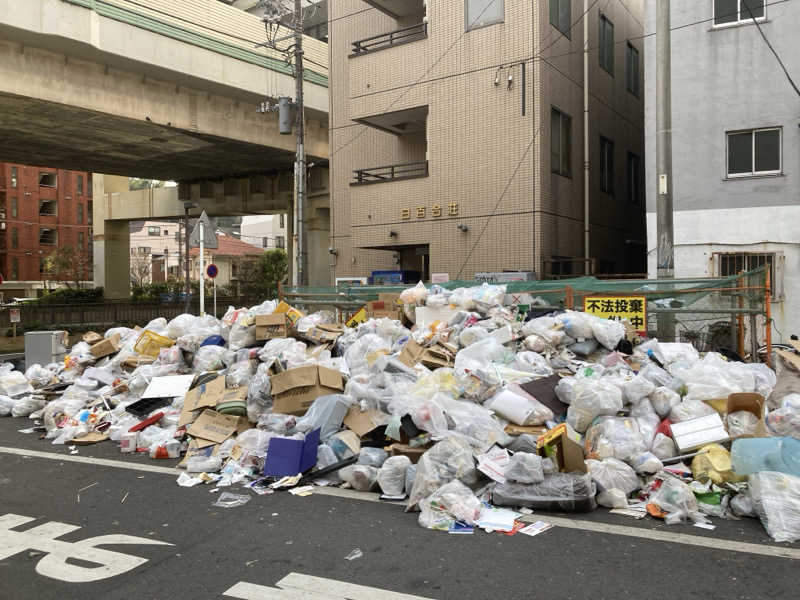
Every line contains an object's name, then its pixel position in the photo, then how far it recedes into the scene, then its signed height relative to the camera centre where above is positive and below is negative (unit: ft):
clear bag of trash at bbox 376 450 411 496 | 16.16 -5.00
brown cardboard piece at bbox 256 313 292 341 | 28.07 -1.83
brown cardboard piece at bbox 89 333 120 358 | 31.37 -3.04
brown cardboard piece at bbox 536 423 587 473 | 15.79 -4.31
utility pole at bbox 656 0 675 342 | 30.71 +5.26
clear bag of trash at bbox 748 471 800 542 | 12.91 -4.79
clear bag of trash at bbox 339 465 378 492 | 16.67 -5.16
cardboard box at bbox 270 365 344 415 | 20.67 -3.43
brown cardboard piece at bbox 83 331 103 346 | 33.63 -2.67
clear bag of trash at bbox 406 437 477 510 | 15.25 -4.59
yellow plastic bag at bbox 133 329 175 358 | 30.17 -2.72
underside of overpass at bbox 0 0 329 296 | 53.36 +19.65
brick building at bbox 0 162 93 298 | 180.04 +21.33
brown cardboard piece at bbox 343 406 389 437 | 19.03 -4.21
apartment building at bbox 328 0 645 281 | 47.11 +12.32
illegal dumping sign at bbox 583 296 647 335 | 28.25 -1.20
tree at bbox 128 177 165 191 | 226.46 +41.01
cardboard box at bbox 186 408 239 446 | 20.30 -4.67
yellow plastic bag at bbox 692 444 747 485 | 15.24 -4.61
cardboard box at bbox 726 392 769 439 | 16.96 -3.36
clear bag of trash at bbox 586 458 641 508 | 14.90 -4.92
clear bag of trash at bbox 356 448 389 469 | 17.28 -4.80
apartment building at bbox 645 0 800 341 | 38.63 +8.81
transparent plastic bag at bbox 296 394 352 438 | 19.10 -4.02
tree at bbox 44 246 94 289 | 153.58 +6.24
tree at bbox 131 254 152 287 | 195.42 +6.50
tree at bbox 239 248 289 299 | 146.41 +2.85
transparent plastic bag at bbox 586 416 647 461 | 16.42 -4.24
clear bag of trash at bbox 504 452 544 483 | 15.31 -4.61
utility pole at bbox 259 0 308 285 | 58.70 +16.07
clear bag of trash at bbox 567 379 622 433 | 17.71 -3.44
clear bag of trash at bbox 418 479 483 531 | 14.01 -5.12
